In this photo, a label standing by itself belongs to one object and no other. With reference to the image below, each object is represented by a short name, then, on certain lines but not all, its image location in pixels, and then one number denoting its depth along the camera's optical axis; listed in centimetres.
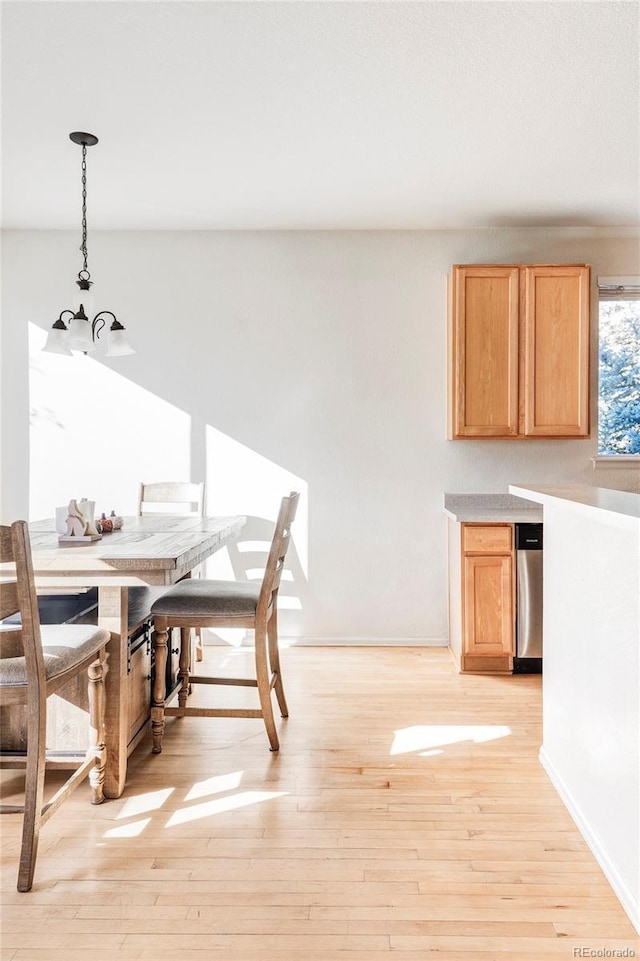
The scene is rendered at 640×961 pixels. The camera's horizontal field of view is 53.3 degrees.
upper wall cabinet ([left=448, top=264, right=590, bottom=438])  372
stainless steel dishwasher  353
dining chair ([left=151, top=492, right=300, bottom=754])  249
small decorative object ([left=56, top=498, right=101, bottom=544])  250
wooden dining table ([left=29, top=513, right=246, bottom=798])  206
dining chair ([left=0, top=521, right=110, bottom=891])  171
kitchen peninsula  163
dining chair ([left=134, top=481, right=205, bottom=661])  359
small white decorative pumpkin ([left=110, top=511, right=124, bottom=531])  282
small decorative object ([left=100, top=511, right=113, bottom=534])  270
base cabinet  354
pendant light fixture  266
